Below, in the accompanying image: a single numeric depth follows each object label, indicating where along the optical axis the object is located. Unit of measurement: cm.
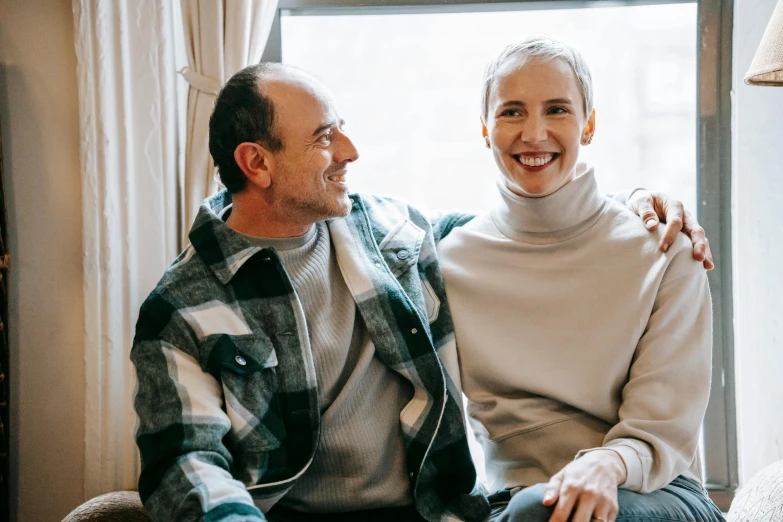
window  218
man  139
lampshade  142
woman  143
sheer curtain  190
